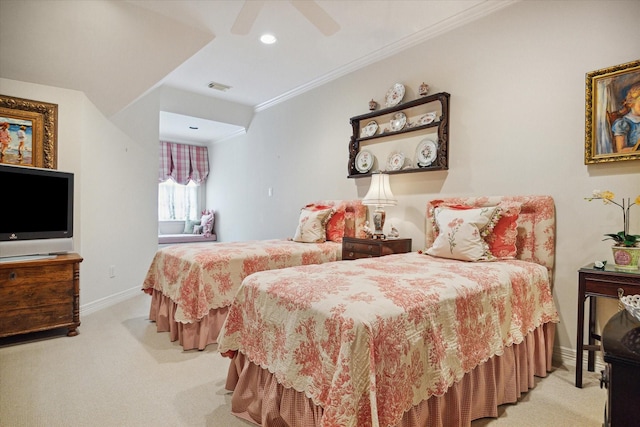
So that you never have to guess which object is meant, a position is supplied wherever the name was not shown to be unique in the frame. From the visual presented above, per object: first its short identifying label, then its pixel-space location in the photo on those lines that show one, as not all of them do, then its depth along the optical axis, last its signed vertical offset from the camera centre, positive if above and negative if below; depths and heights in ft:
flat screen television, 9.00 -0.09
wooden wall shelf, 9.93 +2.48
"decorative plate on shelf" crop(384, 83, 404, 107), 11.14 +3.80
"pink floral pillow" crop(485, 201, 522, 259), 8.04 -0.55
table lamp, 10.68 +0.42
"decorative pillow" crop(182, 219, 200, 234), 23.97 -1.11
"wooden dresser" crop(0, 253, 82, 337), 8.49 -2.24
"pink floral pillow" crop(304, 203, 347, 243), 12.51 -0.51
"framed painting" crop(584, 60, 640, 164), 6.97 +2.06
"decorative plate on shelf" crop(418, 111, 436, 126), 10.36 +2.81
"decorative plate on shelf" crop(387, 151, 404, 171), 11.20 +1.64
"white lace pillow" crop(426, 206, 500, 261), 7.89 -0.55
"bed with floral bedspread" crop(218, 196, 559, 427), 4.07 -1.87
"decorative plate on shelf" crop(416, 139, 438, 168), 10.24 +1.77
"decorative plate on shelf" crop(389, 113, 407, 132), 11.12 +2.91
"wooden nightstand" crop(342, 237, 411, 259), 10.07 -1.11
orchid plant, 6.49 -0.10
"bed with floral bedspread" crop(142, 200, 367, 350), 8.60 -1.78
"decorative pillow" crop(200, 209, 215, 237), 22.93 -0.93
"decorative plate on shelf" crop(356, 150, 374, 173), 12.14 +1.77
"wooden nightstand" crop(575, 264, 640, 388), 6.15 -1.36
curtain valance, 23.41 +3.23
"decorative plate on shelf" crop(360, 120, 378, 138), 12.02 +2.87
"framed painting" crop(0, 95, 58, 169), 9.71 +2.20
